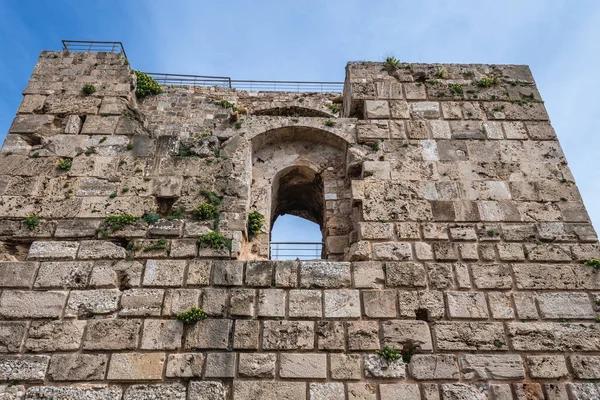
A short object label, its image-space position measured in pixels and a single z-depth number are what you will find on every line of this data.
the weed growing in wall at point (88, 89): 6.75
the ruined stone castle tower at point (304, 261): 4.57
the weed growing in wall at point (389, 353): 4.62
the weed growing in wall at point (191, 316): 4.76
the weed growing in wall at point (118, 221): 5.45
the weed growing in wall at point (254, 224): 5.84
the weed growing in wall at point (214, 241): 5.30
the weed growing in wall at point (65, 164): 5.97
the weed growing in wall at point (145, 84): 12.31
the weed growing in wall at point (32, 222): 5.44
